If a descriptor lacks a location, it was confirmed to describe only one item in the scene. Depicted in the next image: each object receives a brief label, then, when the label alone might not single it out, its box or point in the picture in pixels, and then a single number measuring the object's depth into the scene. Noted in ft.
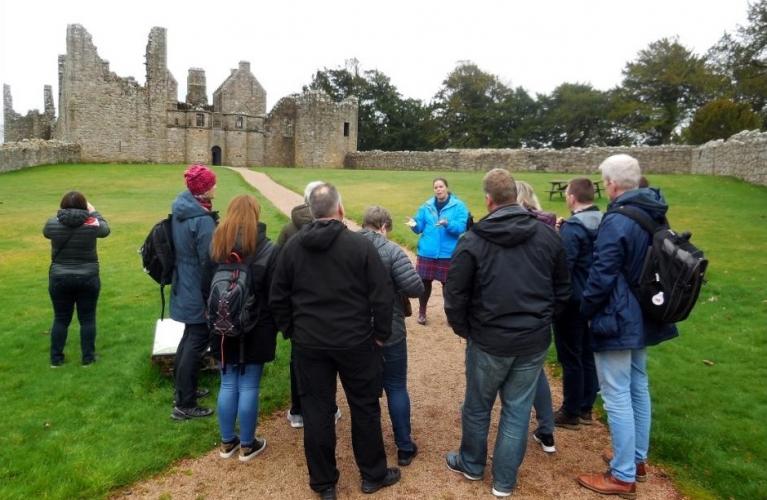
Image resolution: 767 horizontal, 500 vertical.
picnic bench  58.00
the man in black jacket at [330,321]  11.47
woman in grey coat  12.57
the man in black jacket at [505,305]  11.39
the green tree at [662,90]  160.15
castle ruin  121.80
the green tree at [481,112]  190.39
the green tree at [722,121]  103.14
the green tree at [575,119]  177.27
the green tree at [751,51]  102.63
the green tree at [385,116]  190.70
